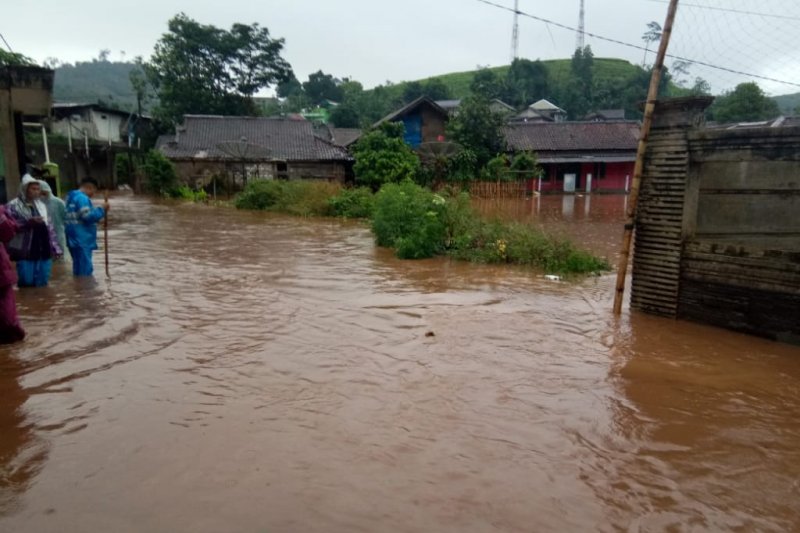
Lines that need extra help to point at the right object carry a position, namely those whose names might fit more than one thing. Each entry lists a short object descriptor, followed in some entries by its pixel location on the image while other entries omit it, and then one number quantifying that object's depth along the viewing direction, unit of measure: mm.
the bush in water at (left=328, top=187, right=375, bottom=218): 19562
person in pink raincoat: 5645
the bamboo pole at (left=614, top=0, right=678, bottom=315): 6383
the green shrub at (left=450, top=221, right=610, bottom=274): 10297
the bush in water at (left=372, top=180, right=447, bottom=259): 11555
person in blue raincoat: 8547
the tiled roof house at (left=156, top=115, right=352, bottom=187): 28875
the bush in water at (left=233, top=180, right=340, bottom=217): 20500
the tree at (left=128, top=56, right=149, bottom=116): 40797
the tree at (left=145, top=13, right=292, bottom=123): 39875
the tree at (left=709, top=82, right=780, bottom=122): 38562
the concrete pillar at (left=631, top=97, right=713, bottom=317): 6609
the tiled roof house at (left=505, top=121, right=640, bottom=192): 36906
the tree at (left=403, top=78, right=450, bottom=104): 61125
